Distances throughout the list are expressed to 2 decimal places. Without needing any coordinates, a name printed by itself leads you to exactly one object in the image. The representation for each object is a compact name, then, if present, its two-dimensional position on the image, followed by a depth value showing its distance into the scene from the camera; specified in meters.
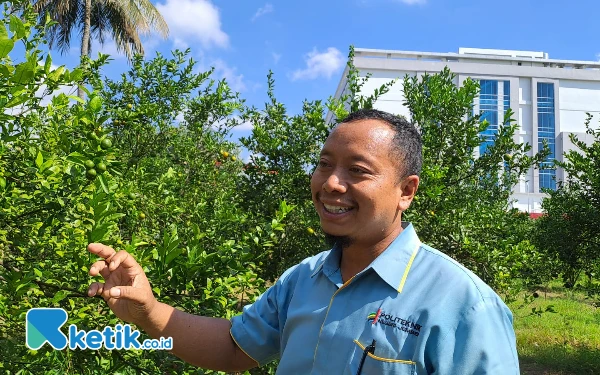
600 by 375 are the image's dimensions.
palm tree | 13.62
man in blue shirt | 1.21
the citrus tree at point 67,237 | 1.98
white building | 47.47
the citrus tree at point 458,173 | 4.26
